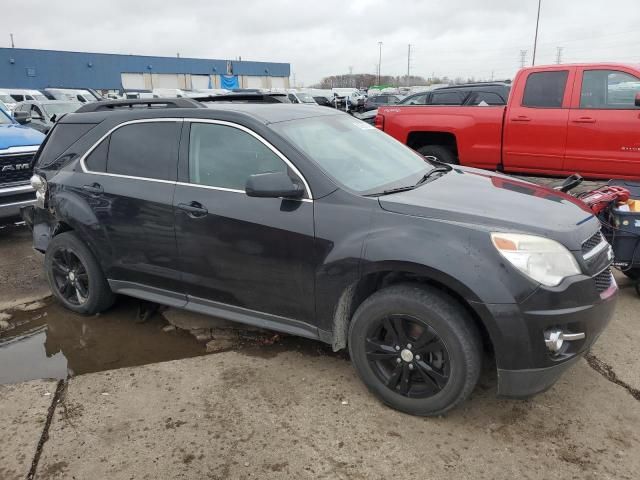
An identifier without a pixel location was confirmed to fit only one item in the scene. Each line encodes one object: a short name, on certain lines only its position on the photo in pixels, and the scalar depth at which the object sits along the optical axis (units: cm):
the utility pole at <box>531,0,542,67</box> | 3666
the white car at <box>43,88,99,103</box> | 2576
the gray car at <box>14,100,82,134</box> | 1445
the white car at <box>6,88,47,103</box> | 2631
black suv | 266
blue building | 4734
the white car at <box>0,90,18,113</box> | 2383
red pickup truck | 656
